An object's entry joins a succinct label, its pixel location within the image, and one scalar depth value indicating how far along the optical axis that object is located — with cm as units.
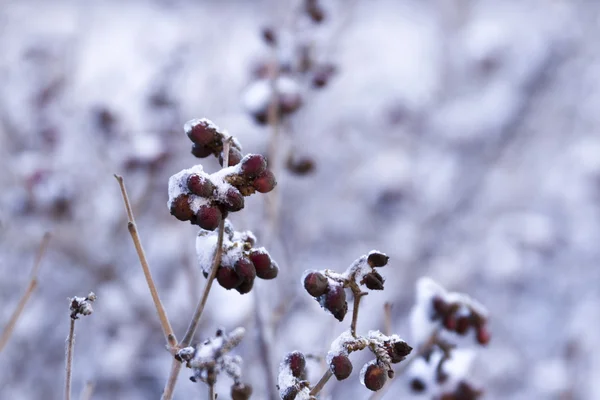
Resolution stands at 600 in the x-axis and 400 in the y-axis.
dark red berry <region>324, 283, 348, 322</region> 66
